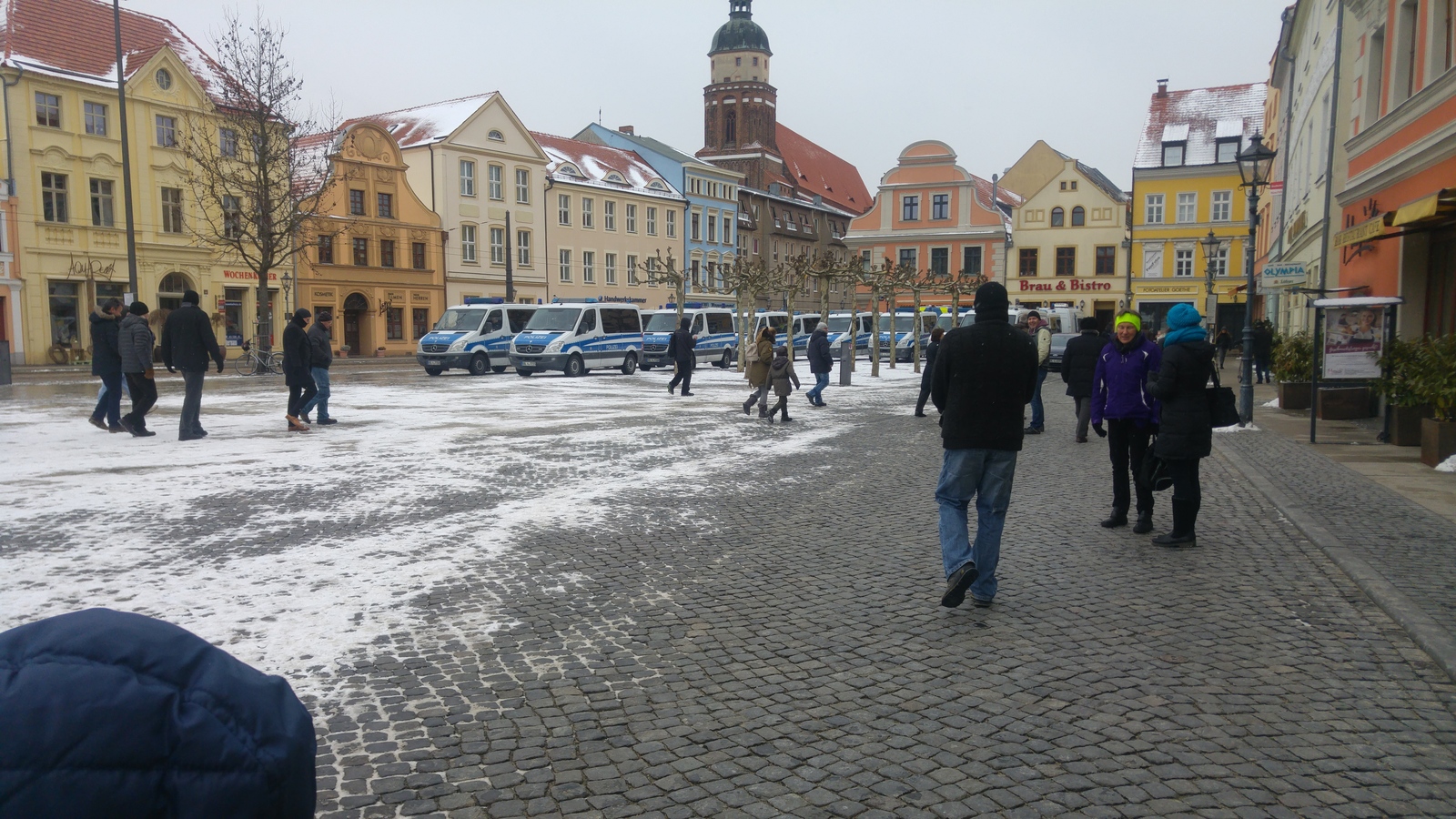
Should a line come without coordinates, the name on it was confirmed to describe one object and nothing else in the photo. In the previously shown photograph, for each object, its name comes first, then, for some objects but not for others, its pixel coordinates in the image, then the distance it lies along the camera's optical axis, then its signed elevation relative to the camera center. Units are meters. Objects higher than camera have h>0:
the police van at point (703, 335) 34.50 -0.17
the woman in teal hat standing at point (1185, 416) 7.72 -0.66
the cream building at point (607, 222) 60.25 +6.75
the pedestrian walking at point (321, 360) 15.50 -0.46
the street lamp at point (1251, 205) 17.00 +2.20
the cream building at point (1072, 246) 60.06 +4.97
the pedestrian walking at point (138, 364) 13.64 -0.45
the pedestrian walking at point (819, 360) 21.36 -0.65
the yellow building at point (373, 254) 47.72 +3.70
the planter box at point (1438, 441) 11.32 -1.26
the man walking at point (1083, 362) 14.44 -0.47
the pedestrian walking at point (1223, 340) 33.69 -0.38
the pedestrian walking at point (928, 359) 16.13 -0.56
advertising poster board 14.32 -0.19
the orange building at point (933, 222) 62.50 +6.70
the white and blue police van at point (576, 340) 30.38 -0.31
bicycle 32.66 -1.03
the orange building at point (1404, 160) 14.03 +2.53
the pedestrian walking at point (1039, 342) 16.50 -0.23
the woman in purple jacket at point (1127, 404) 8.27 -0.62
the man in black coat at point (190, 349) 13.60 -0.25
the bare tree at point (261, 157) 33.96 +6.09
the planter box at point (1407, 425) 13.34 -1.27
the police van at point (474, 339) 30.83 -0.26
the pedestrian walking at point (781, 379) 17.42 -0.84
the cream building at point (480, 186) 53.69 +7.82
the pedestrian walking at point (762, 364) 17.94 -0.61
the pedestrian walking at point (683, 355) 23.12 -0.57
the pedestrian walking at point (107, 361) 14.23 -0.43
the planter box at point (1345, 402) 17.03 -1.23
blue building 70.88 +9.42
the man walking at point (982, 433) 6.03 -0.62
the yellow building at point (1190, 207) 57.00 +6.88
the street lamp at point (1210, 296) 39.97 +1.30
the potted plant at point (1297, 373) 19.98 -0.88
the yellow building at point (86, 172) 36.97 +6.01
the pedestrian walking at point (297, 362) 15.07 -0.47
